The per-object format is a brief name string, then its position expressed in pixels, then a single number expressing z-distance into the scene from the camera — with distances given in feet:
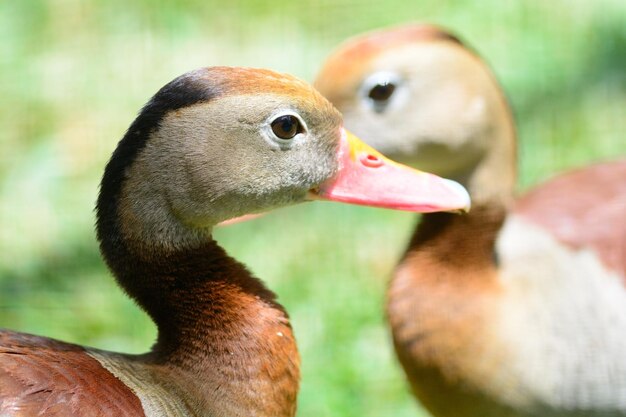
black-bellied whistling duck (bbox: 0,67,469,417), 8.82
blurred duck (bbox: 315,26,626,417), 9.08
